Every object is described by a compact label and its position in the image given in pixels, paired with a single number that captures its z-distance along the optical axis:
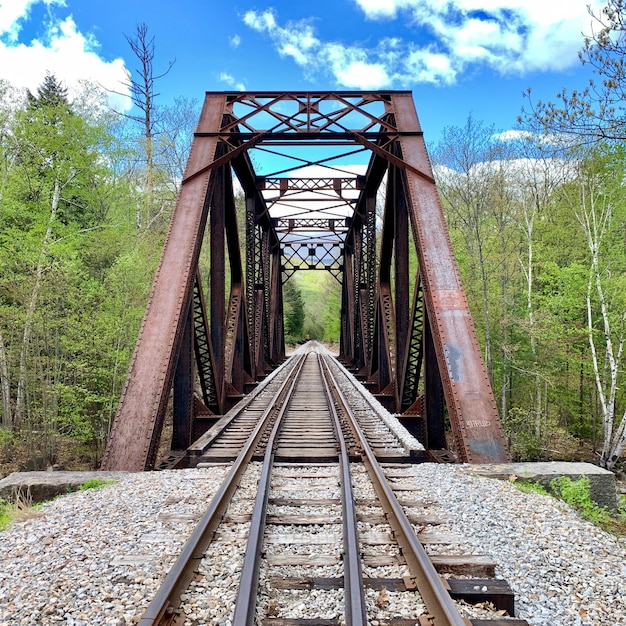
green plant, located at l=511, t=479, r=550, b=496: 4.21
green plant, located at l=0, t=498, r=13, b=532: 3.37
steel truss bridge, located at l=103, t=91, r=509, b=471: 5.19
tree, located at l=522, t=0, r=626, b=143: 5.10
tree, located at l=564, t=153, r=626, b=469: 11.48
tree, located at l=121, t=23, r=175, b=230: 17.06
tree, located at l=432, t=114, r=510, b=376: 14.98
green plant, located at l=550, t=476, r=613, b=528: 4.02
